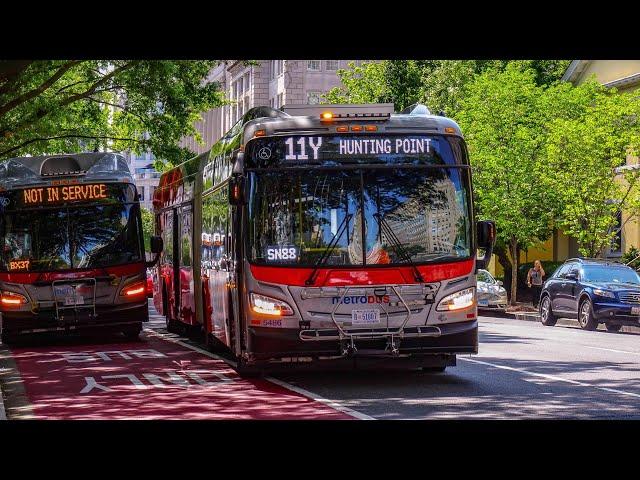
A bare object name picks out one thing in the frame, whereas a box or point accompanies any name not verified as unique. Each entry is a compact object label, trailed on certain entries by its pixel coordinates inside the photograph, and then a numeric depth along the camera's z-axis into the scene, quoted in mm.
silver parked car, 47281
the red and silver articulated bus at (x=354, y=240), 16141
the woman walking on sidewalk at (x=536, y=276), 43562
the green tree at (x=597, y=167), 44125
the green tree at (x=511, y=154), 48812
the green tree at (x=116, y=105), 29797
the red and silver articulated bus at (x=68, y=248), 25516
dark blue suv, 32525
